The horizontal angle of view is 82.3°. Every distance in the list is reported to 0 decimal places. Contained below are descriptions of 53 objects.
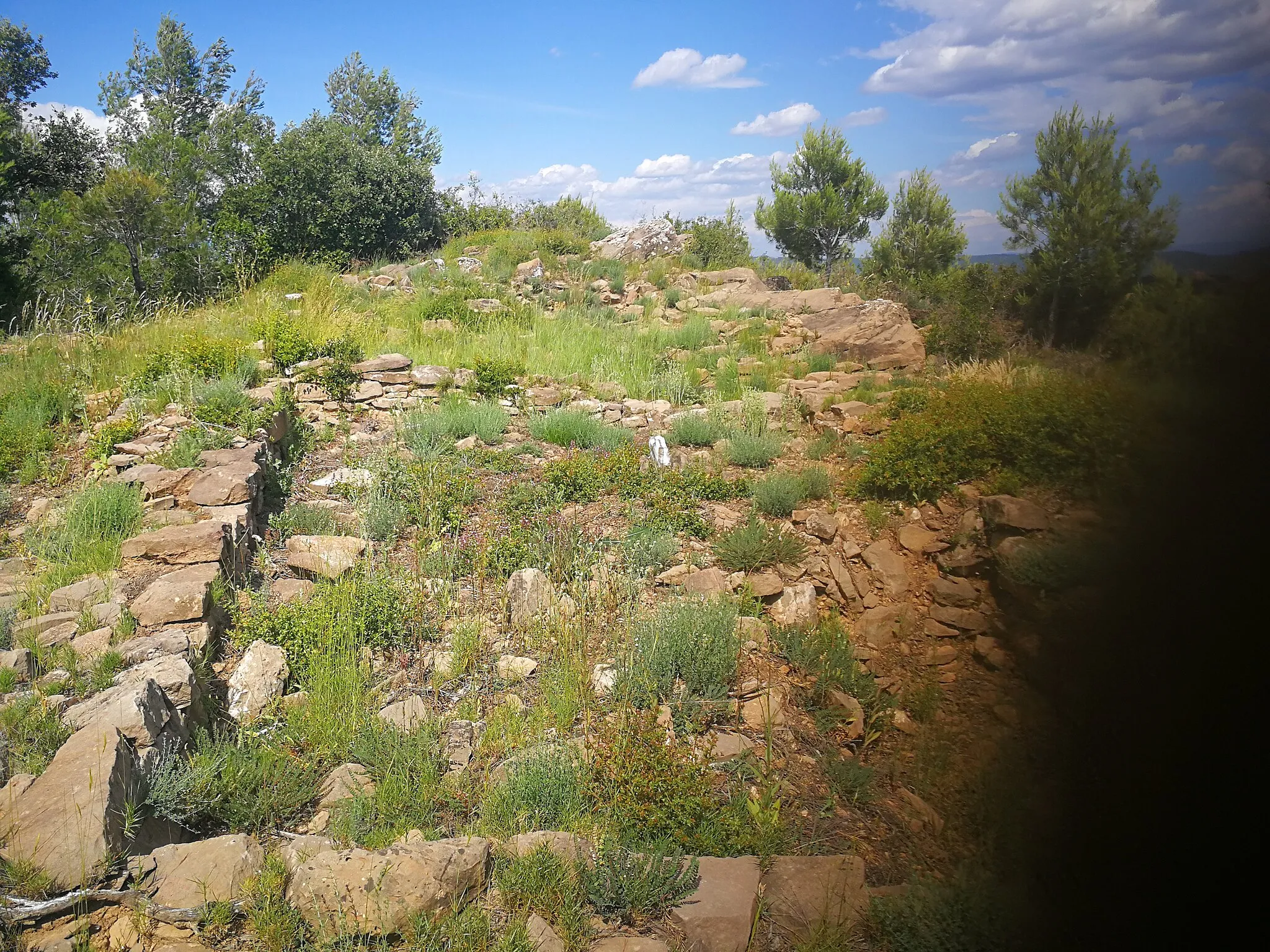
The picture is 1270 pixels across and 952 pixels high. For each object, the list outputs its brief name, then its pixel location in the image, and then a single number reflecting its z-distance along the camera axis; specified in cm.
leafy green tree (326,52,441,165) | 2520
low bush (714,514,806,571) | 490
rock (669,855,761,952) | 259
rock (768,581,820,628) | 452
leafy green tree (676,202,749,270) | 1605
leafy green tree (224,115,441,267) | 1423
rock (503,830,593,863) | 283
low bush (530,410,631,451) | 688
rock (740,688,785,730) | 379
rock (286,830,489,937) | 251
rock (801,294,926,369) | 796
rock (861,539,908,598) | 448
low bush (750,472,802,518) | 548
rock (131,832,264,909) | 247
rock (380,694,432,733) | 359
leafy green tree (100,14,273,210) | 1227
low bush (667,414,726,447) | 693
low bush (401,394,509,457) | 671
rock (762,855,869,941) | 261
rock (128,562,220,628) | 387
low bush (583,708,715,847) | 304
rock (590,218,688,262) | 1644
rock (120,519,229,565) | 436
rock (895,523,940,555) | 462
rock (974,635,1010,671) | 248
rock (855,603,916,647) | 421
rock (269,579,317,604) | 453
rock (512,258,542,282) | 1363
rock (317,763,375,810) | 321
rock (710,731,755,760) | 353
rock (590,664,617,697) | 391
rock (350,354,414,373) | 815
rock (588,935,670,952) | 255
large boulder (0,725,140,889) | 241
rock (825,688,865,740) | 375
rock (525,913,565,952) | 250
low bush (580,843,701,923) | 270
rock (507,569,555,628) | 449
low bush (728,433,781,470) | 633
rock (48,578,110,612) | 395
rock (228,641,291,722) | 369
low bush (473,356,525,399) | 802
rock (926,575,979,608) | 396
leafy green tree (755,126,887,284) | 1986
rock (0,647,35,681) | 335
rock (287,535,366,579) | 471
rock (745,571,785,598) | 468
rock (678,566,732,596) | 468
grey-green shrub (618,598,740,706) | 383
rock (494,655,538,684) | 407
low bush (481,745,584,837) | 306
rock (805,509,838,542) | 509
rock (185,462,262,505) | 498
